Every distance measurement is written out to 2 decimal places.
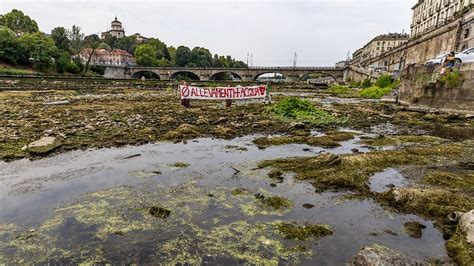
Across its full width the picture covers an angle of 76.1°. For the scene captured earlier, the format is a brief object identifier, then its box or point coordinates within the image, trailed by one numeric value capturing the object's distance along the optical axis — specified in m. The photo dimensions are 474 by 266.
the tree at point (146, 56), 127.75
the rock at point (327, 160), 7.76
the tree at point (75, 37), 96.44
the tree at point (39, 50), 74.50
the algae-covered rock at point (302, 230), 4.62
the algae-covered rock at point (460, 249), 3.85
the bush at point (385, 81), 37.91
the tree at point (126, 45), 168.98
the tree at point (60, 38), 94.19
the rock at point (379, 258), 3.57
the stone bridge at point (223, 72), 100.75
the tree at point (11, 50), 71.88
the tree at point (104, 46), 155.57
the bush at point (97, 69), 93.57
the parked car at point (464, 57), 19.27
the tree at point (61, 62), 77.56
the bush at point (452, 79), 17.76
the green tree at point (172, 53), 148.38
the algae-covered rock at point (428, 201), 5.25
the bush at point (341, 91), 42.30
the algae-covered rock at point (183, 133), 11.18
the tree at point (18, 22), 111.50
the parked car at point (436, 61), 21.14
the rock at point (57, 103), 20.18
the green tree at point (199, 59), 141.62
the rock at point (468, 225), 4.13
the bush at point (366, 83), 48.04
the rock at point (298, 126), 13.52
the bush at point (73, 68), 79.62
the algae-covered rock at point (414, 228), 4.69
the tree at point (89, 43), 85.69
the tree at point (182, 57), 141.12
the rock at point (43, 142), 8.99
